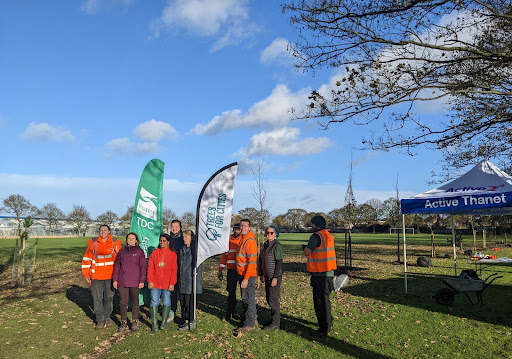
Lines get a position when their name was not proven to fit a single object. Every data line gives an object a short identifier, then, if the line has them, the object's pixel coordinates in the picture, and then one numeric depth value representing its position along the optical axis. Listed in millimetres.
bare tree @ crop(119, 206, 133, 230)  72375
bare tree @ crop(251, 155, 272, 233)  15370
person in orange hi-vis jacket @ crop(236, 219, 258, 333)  6938
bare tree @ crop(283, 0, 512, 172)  7461
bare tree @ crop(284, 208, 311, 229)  119500
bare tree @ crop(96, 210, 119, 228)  80400
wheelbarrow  8641
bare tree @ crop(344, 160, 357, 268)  17953
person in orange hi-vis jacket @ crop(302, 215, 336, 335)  6707
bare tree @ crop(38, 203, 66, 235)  78619
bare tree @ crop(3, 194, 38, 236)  65750
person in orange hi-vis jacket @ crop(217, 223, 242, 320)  7922
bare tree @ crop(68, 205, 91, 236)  76250
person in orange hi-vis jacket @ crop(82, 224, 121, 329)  7492
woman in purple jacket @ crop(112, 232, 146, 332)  7246
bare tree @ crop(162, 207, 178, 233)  66250
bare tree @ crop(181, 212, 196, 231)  65875
